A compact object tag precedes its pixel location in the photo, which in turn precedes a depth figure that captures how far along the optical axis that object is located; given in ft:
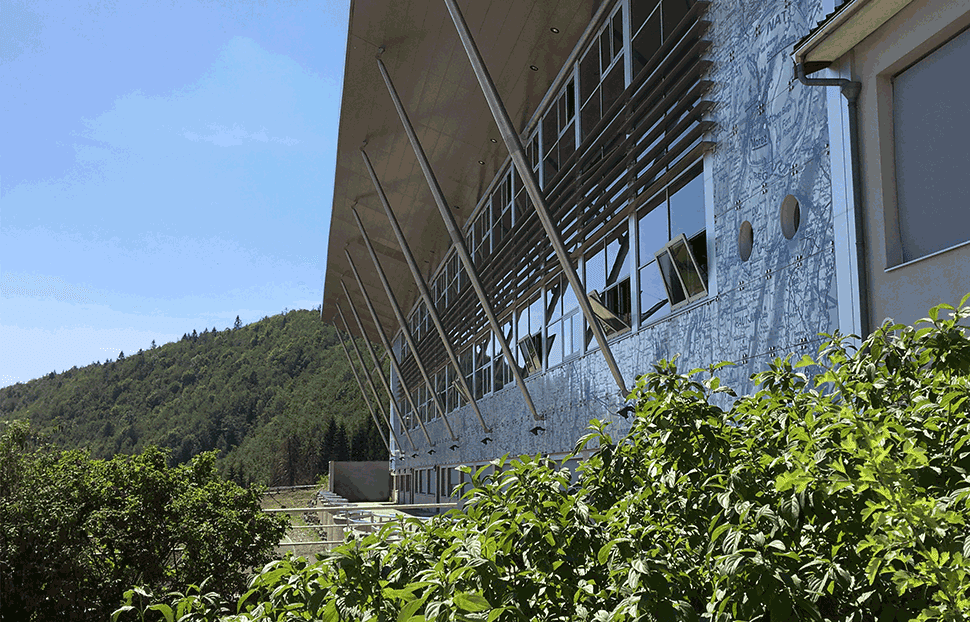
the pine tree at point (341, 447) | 315.58
